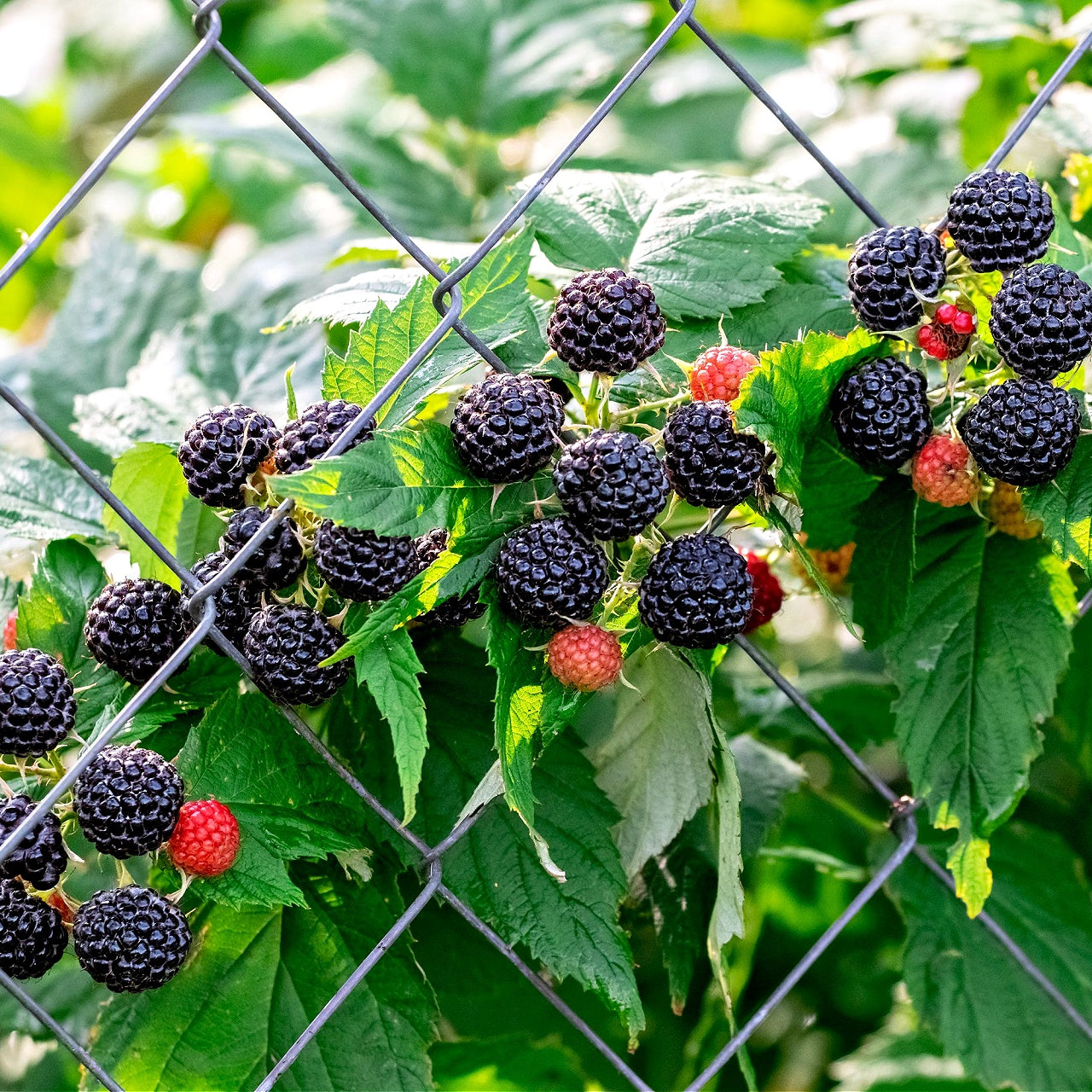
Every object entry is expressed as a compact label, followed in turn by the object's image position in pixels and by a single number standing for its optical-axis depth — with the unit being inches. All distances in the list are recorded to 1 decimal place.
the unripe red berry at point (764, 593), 23.0
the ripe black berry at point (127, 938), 21.0
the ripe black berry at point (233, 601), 21.3
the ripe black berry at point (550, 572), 21.0
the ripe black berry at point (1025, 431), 21.4
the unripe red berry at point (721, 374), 21.4
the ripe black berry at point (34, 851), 20.8
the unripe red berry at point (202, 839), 21.2
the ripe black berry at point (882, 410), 21.6
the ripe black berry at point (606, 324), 21.2
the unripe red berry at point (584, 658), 21.1
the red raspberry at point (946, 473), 21.8
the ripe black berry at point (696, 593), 21.1
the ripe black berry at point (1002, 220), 21.6
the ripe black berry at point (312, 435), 20.9
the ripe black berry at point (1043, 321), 21.3
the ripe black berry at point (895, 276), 21.6
